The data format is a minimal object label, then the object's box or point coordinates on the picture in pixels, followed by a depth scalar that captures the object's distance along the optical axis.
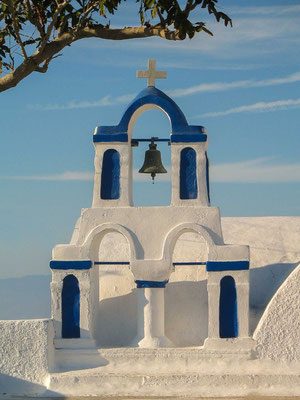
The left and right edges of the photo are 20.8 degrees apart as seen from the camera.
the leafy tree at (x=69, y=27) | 12.04
